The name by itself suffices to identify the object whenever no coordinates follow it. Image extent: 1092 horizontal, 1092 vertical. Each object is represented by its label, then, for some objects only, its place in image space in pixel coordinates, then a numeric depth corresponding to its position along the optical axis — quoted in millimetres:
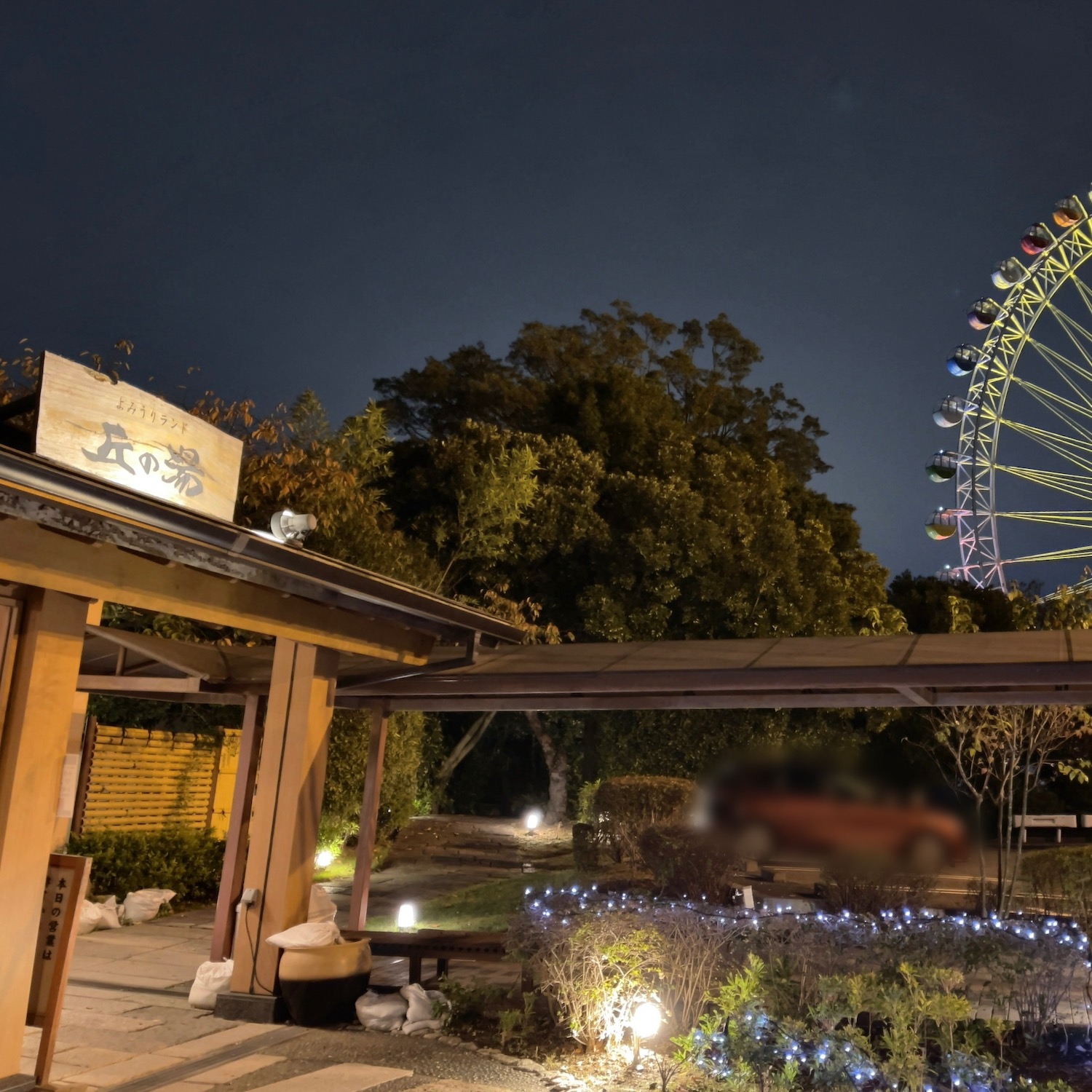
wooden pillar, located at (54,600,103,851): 4336
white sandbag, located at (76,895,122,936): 8516
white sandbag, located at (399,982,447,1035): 5594
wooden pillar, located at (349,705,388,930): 7781
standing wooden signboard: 4117
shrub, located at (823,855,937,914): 9227
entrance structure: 3994
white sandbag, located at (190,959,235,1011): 5965
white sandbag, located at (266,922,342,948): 5633
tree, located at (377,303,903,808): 17797
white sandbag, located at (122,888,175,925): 9117
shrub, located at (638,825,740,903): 10055
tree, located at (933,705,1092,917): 11172
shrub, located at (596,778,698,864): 11930
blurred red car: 13914
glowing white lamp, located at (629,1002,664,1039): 5020
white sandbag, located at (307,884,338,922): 7355
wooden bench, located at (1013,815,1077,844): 17422
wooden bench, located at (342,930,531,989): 6230
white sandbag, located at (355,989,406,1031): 5609
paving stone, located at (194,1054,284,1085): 4617
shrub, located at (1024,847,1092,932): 7352
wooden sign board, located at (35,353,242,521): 5105
